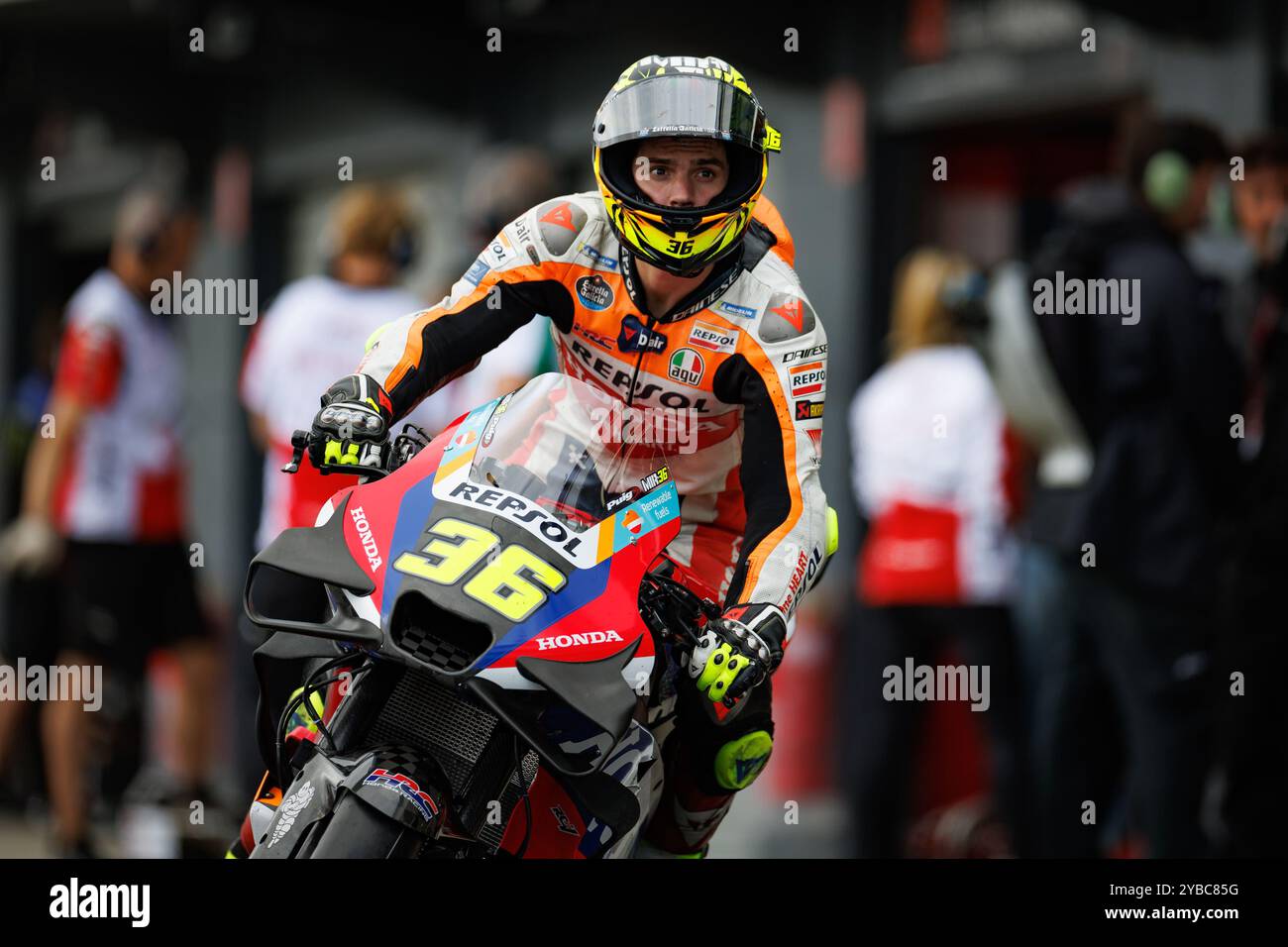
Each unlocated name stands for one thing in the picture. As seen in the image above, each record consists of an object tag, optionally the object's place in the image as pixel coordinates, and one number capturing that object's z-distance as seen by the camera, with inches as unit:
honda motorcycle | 254.5
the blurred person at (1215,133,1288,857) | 454.6
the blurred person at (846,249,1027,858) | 568.7
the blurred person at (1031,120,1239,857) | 483.8
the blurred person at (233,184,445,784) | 543.2
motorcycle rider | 298.0
